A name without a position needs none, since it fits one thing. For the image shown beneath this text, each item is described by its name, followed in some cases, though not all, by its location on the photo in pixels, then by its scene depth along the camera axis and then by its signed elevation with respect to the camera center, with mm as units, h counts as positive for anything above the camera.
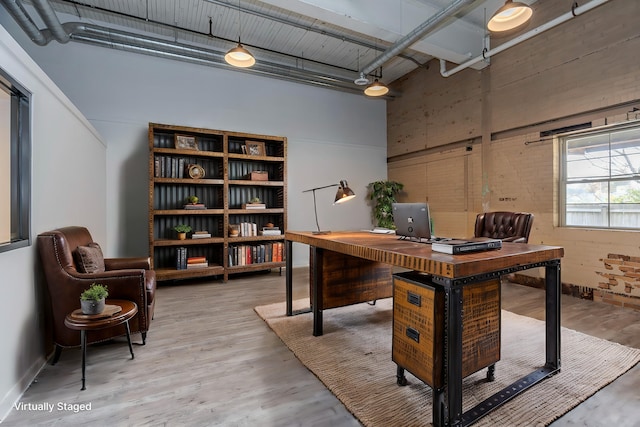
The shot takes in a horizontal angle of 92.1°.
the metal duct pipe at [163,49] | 3981 +2302
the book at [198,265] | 4457 -798
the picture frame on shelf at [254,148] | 4969 +1017
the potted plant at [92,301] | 1978 -580
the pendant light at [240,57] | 3320 +1715
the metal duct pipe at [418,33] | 3343 +2208
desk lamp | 2850 +164
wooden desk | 1472 -340
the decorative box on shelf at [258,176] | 4973 +569
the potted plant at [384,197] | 6105 +275
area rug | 1653 -1068
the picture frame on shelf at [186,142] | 4478 +1010
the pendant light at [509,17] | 2593 +1718
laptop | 2260 -76
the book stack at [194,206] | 4527 +71
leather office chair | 3527 -187
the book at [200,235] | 4530 -365
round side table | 1920 -697
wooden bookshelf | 4402 +263
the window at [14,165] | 1785 +282
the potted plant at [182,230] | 4422 -277
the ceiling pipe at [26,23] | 3169 +2095
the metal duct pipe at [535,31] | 3260 +2166
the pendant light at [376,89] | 4016 +1603
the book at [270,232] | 4984 -347
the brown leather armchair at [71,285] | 2148 -546
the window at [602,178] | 3465 +393
